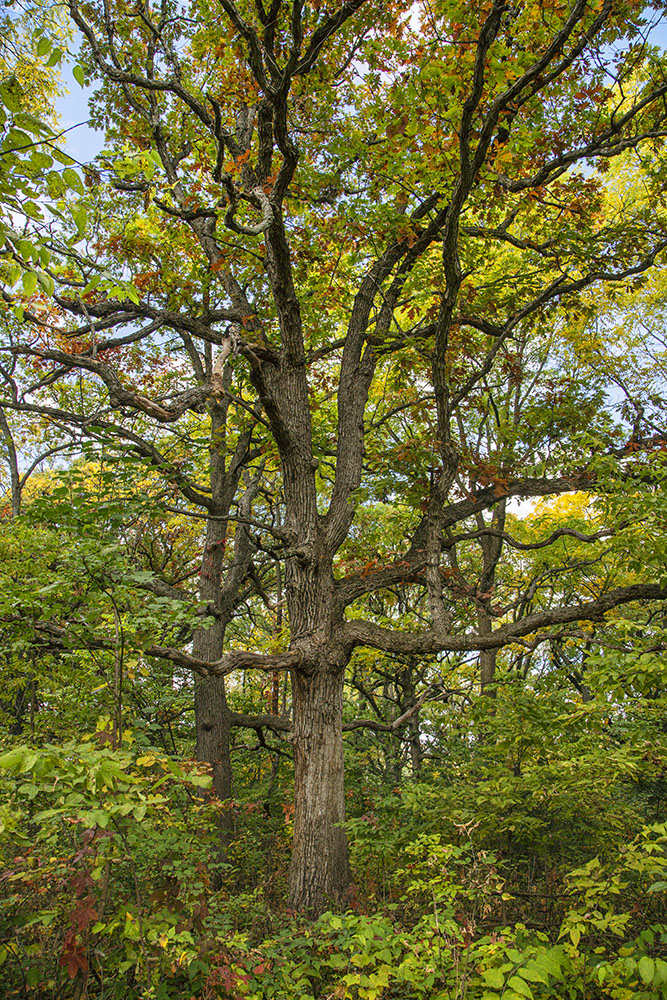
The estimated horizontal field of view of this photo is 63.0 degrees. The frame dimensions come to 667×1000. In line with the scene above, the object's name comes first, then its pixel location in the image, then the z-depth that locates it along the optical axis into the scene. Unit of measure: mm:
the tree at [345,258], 4848
